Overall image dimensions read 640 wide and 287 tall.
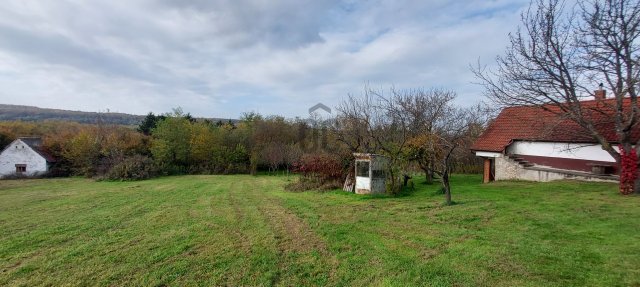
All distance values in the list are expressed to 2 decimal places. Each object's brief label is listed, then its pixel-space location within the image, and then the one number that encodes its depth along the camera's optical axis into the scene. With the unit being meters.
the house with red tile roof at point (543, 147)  12.64
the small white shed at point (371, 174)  12.58
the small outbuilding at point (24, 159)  31.41
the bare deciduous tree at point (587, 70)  9.41
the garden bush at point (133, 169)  26.31
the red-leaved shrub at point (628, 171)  9.85
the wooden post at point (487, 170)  17.49
